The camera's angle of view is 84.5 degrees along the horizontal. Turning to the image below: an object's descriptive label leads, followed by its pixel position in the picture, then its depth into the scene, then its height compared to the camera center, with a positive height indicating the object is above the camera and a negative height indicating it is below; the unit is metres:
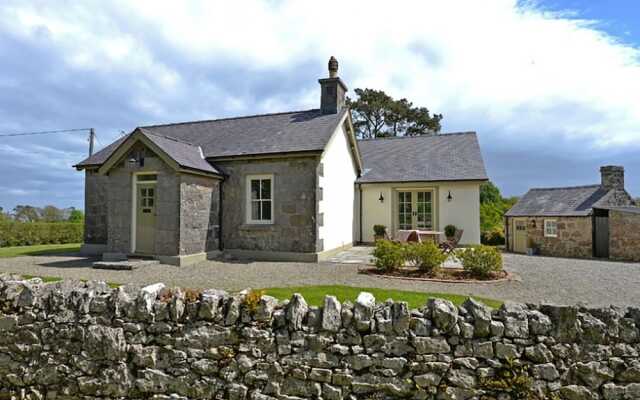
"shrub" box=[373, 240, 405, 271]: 9.38 -1.07
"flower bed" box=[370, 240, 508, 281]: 8.79 -1.19
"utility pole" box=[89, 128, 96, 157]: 25.48 +5.66
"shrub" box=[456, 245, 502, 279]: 8.77 -1.12
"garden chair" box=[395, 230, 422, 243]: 12.37 -0.73
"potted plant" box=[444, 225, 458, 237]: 15.47 -0.61
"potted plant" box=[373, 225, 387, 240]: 16.66 -0.67
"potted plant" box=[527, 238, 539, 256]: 15.01 -1.34
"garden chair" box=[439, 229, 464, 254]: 11.49 -0.91
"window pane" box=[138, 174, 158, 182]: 11.56 +1.26
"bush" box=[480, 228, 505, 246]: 19.06 -1.15
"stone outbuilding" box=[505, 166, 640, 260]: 12.98 -0.21
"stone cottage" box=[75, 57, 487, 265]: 11.30 +0.97
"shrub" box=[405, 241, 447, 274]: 9.01 -1.02
